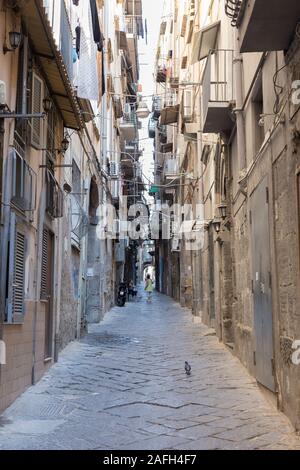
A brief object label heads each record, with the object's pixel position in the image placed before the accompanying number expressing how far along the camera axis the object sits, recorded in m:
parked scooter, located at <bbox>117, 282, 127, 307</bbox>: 26.38
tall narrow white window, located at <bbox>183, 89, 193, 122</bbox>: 19.92
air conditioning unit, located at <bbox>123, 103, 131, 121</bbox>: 29.72
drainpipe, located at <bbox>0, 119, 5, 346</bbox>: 5.82
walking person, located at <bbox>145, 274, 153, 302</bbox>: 32.27
